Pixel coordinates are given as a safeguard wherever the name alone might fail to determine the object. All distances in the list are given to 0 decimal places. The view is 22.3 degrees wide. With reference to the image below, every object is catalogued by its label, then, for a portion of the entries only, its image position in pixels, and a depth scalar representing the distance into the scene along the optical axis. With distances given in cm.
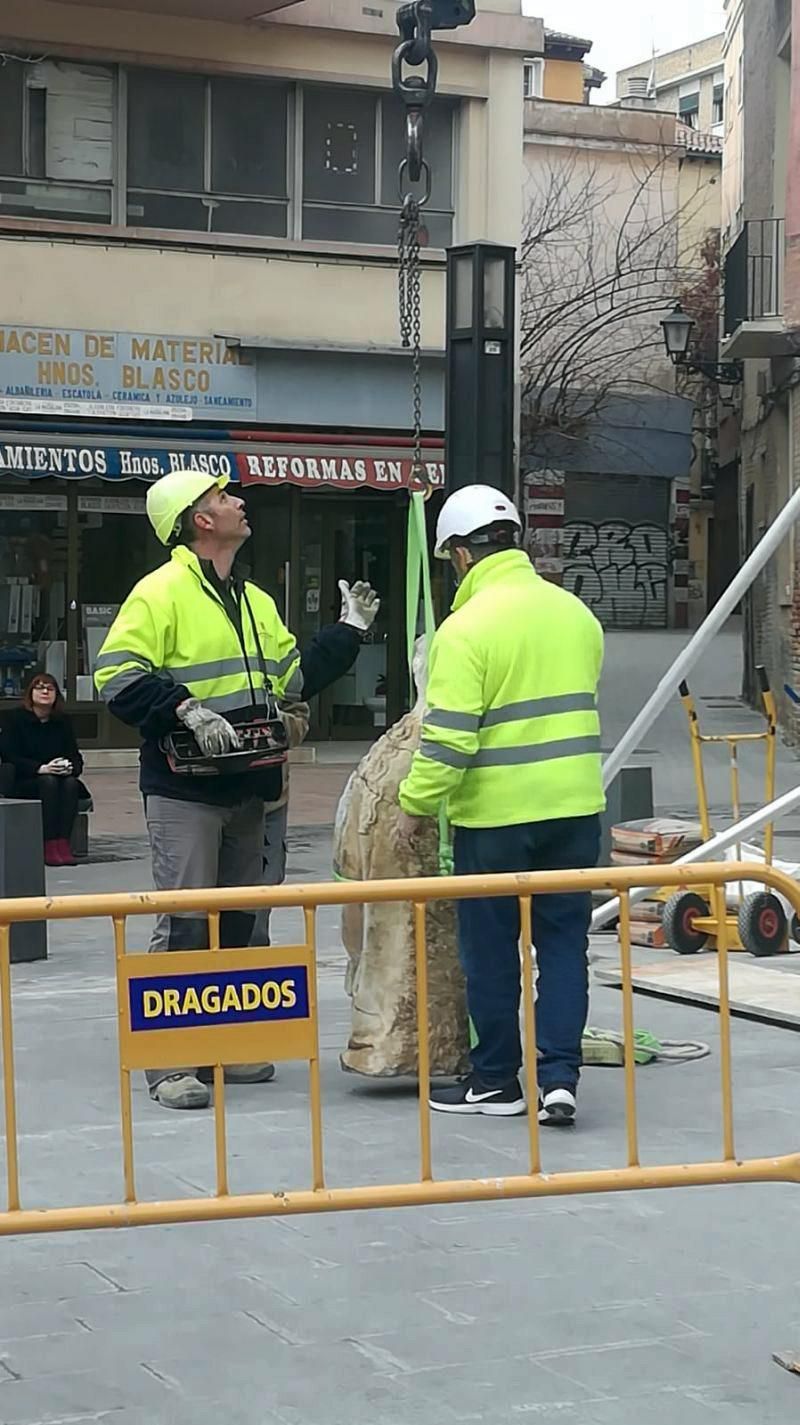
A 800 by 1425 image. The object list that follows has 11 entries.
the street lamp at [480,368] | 714
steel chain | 700
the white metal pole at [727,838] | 765
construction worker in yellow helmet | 612
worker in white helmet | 577
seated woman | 1291
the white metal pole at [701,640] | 744
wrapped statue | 626
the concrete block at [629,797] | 1156
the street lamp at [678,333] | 2372
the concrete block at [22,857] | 911
